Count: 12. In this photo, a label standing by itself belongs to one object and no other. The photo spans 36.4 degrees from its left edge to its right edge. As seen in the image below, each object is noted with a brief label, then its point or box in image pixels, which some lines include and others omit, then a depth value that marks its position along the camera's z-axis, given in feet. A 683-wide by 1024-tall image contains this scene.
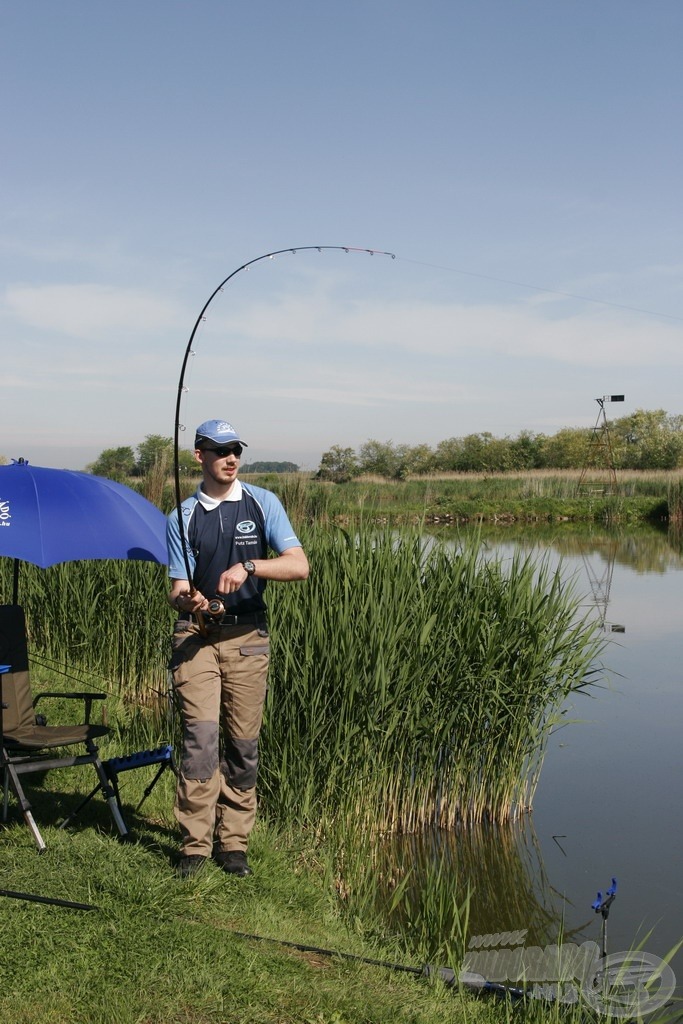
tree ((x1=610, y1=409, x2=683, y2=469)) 200.19
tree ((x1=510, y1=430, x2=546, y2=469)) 208.54
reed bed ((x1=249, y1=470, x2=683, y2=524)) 104.22
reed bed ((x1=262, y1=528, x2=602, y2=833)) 17.37
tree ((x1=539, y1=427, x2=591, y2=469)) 214.73
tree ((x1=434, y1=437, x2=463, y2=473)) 186.36
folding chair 14.21
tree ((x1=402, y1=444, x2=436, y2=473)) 193.16
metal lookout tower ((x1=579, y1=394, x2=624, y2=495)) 122.52
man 12.80
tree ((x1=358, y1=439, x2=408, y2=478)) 182.70
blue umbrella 14.61
